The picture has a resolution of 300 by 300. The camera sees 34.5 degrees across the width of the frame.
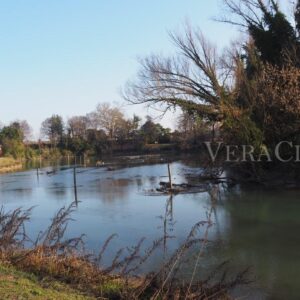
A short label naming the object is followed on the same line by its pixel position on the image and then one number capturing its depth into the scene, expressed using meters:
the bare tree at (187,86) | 26.25
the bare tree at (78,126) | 84.38
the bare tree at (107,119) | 82.44
